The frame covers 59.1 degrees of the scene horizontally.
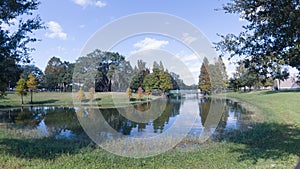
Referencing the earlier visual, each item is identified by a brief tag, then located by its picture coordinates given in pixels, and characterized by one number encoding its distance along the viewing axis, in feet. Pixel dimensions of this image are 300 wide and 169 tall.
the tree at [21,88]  139.74
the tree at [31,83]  147.43
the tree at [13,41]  27.12
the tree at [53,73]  248.11
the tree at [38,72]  273.95
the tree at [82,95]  82.93
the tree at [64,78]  221.93
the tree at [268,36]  19.51
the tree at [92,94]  88.01
